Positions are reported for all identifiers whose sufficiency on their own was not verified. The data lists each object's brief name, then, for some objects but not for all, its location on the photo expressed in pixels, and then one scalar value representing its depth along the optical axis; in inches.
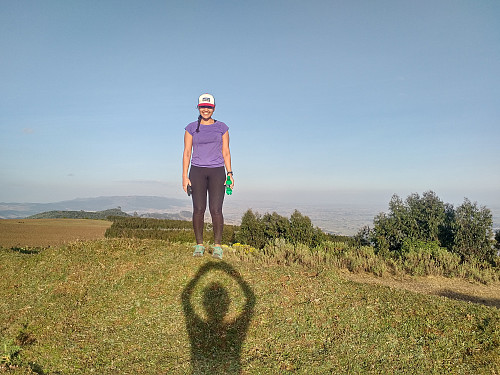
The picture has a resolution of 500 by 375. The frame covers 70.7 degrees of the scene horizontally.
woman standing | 306.7
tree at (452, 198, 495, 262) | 505.7
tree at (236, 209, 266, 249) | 591.8
